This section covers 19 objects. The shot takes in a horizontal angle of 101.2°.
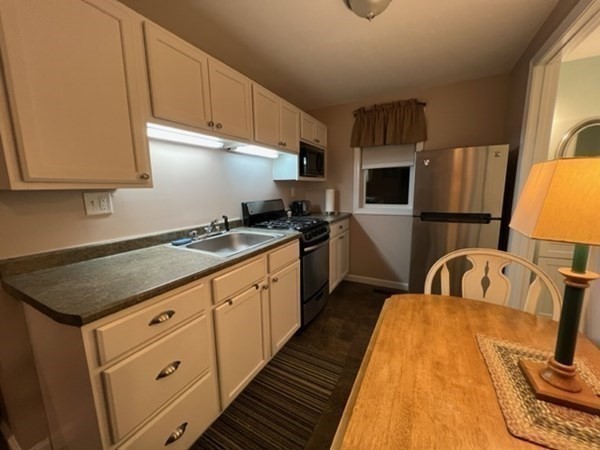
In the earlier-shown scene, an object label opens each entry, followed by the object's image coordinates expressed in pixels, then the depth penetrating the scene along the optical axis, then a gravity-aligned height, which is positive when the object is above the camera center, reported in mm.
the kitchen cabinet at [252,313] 1366 -792
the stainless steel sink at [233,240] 1924 -398
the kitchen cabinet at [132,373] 858 -717
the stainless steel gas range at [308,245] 2185 -496
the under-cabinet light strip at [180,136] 1436 +376
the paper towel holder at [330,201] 3235 -137
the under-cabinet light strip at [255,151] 2188 +390
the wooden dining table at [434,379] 539 -532
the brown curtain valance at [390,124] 2725 +754
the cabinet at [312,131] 2717 +710
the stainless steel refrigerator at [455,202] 2123 -120
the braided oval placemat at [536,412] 527 -531
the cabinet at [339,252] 2831 -754
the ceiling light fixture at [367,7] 1375 +1038
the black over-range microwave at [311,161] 2742 +346
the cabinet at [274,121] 1995 +636
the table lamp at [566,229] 548 -96
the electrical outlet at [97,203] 1340 -50
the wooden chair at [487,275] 1188 -434
